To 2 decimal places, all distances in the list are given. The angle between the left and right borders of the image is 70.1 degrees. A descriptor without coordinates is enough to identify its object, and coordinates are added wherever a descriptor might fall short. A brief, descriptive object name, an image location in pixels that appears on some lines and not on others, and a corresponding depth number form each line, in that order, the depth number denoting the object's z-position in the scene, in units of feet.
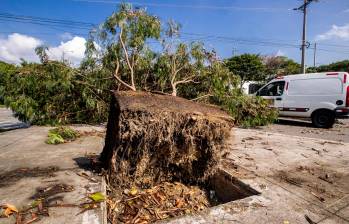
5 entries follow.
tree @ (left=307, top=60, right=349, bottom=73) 119.87
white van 30.73
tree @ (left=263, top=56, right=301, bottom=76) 118.73
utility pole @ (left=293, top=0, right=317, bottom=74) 67.56
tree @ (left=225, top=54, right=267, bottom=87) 98.32
